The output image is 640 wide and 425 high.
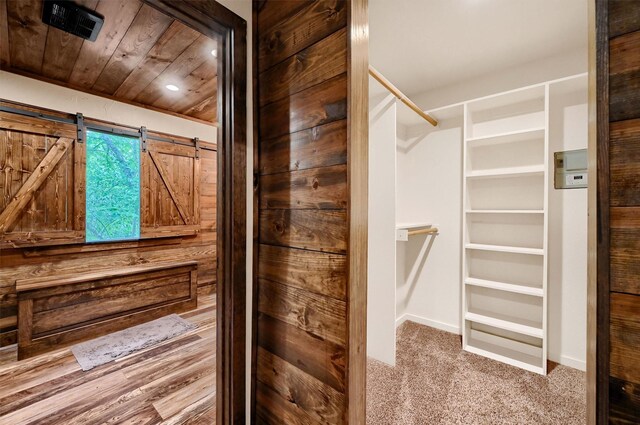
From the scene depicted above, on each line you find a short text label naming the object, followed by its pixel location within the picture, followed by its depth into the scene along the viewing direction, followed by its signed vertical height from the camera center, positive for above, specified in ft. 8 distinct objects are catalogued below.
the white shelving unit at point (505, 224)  7.40 -0.35
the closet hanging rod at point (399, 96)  6.02 +3.10
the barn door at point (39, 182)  8.07 +0.93
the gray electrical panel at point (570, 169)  6.98 +1.16
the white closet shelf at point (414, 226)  8.18 -0.44
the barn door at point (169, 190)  10.93 +0.94
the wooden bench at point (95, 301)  7.69 -3.07
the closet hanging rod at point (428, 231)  7.82 -0.60
